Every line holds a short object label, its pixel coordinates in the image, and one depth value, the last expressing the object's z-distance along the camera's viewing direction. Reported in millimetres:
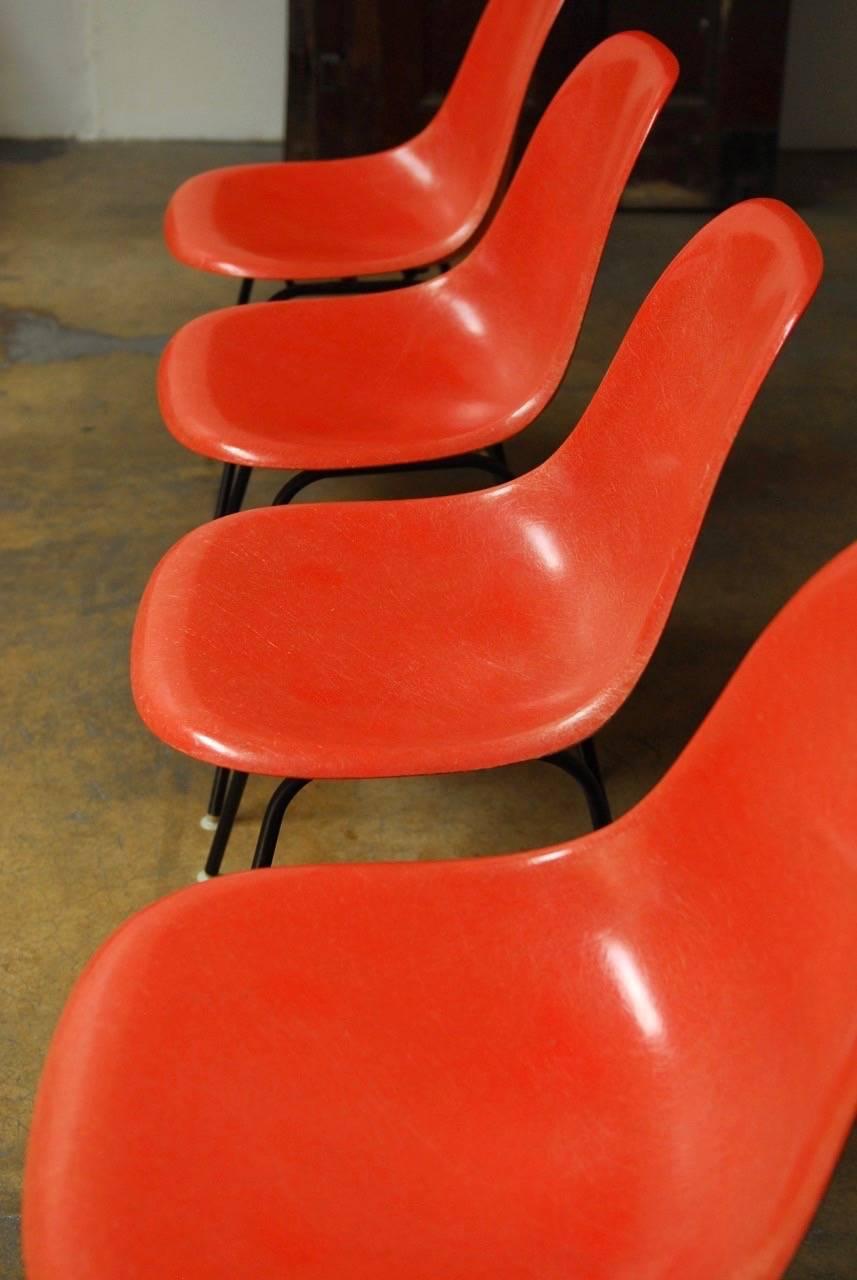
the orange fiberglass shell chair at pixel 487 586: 1328
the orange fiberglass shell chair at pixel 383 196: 2568
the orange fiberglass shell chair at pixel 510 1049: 908
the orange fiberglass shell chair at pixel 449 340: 1879
